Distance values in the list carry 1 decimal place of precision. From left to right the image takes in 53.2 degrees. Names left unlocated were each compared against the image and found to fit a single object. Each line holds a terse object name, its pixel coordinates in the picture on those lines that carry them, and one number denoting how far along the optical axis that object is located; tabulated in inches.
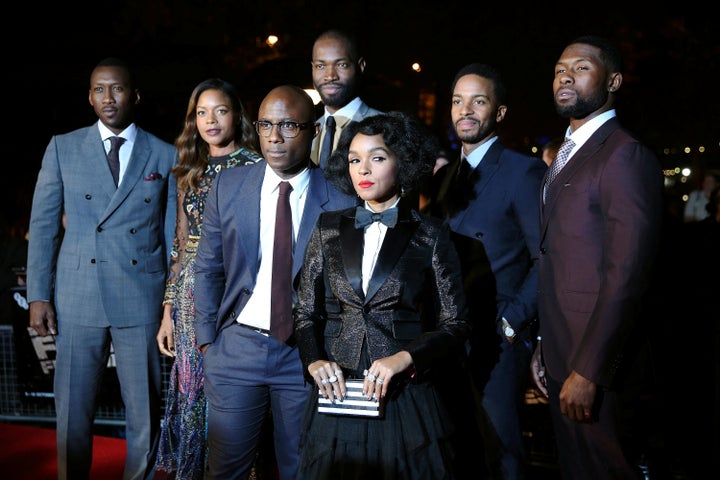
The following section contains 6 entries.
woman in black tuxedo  106.6
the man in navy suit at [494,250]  139.5
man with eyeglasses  130.7
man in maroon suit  107.3
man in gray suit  161.2
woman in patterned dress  160.1
